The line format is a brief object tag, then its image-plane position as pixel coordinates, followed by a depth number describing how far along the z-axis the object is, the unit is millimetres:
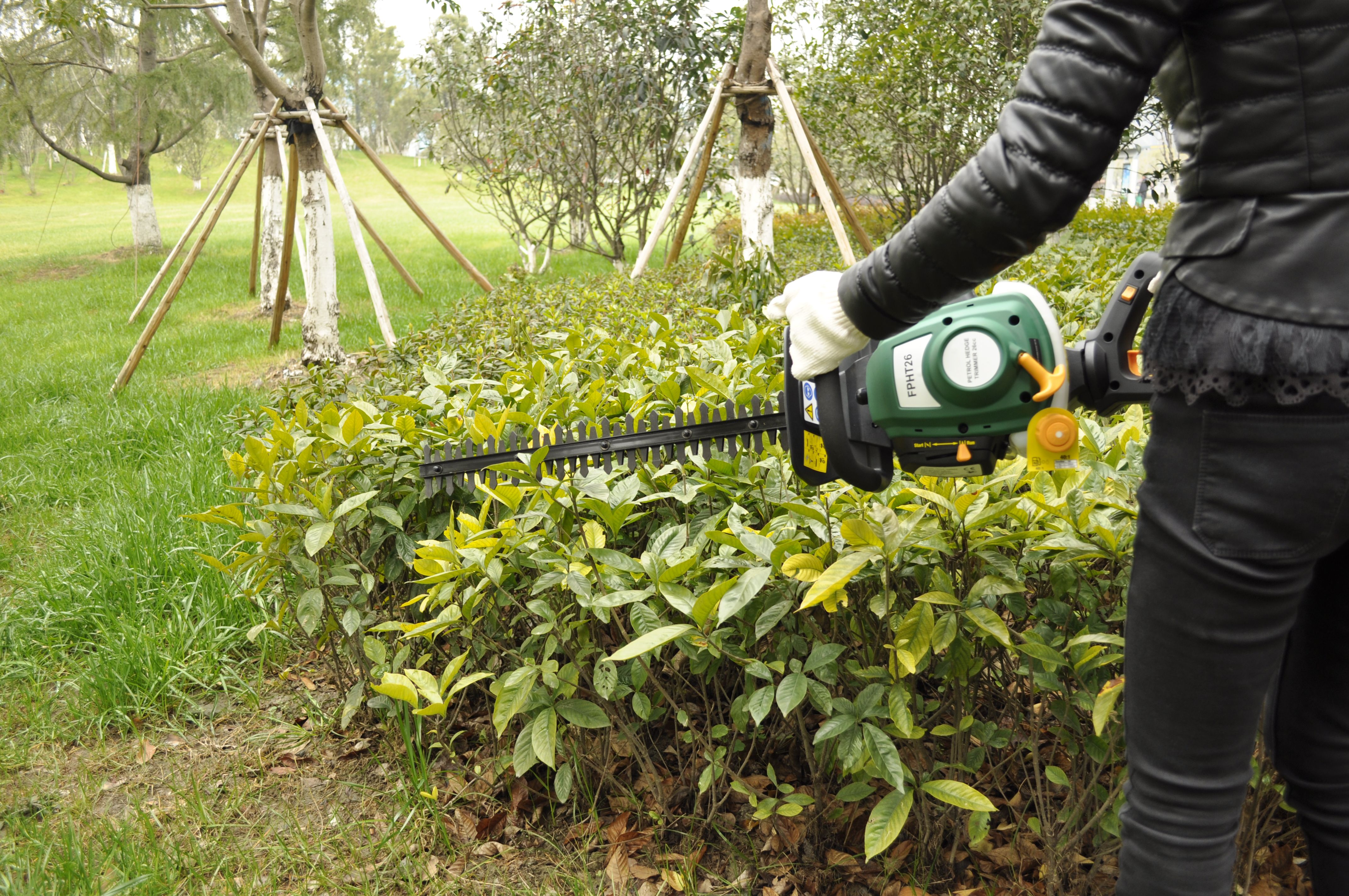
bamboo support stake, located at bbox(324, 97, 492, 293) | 6438
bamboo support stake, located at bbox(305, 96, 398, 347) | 5645
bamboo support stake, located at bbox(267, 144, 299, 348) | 6273
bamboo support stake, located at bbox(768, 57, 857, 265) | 5484
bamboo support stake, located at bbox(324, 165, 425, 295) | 7718
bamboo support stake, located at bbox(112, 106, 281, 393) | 6426
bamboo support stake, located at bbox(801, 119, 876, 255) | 5945
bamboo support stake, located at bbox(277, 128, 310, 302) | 6216
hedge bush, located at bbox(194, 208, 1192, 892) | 1585
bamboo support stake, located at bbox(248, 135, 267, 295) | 8703
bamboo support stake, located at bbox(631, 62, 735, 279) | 5938
